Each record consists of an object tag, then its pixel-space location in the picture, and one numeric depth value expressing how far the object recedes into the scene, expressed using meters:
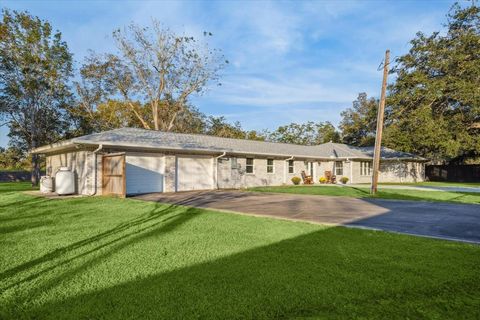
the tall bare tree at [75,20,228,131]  29.42
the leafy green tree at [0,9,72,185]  24.98
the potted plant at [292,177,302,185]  23.72
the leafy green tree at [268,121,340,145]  48.62
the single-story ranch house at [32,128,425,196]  14.19
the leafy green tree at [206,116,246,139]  40.00
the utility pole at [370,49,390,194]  15.66
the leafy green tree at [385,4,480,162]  22.02
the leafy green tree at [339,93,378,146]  32.72
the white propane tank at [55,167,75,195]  14.32
